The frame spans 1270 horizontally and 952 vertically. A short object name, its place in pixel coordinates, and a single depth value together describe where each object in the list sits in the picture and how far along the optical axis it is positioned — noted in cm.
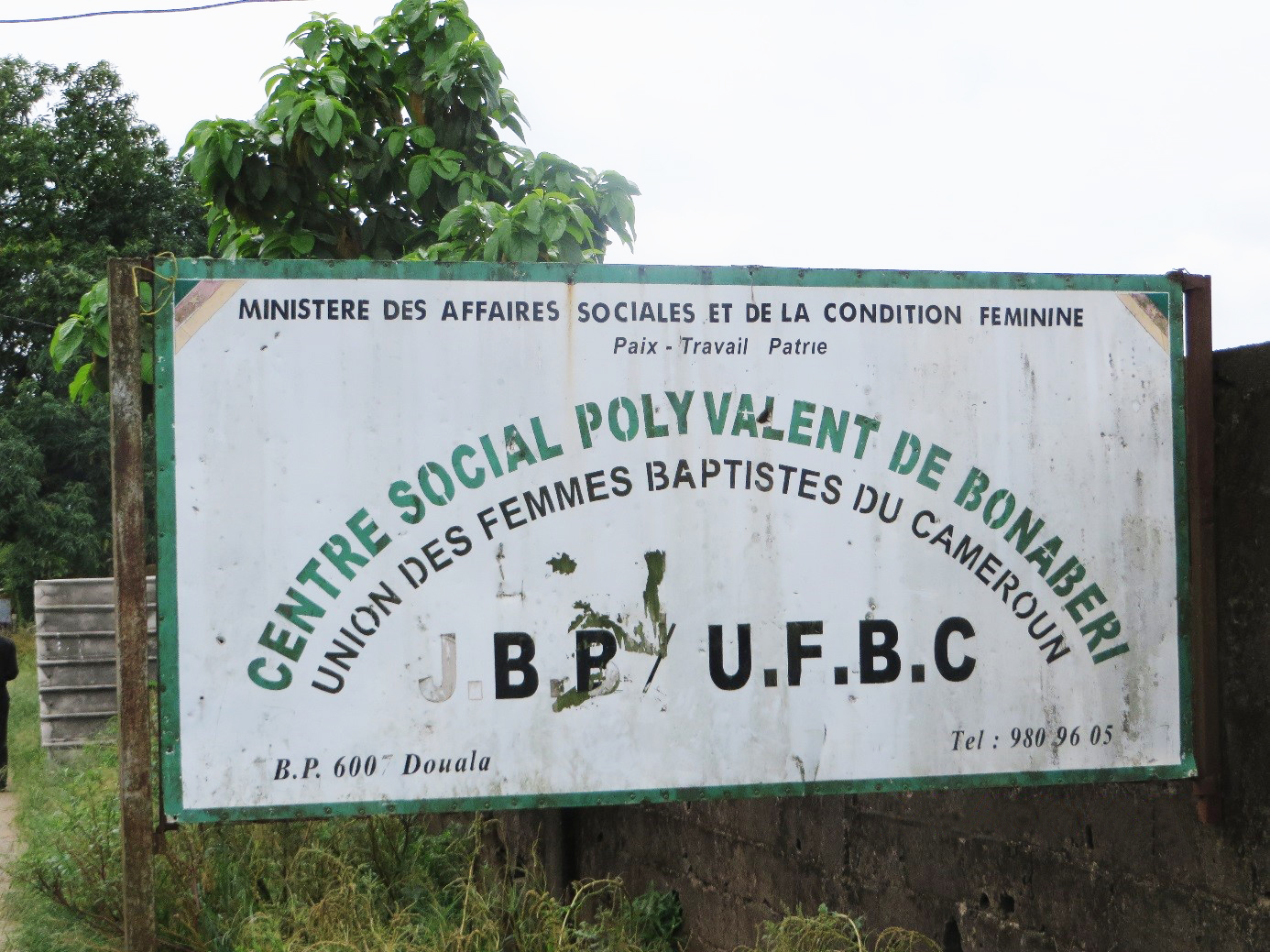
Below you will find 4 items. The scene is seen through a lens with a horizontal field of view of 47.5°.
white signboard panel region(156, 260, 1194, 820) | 313
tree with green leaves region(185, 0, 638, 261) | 633
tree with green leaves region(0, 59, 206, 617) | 2653
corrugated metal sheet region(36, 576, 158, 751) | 1223
